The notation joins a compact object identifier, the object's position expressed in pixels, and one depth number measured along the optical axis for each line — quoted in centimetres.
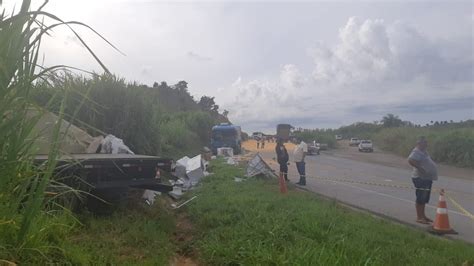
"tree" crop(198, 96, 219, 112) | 9157
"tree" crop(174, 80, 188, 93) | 7794
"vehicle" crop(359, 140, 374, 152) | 5678
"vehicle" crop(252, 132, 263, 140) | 8971
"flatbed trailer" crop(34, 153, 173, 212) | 714
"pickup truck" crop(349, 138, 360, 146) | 7688
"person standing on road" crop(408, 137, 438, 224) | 992
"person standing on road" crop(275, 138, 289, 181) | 1727
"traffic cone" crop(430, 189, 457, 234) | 884
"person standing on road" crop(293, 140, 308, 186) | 1792
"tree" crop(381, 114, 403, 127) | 8935
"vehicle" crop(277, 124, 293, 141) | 4228
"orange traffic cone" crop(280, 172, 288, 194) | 1304
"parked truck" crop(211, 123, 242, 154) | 4012
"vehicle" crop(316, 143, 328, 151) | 6557
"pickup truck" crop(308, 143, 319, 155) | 4856
